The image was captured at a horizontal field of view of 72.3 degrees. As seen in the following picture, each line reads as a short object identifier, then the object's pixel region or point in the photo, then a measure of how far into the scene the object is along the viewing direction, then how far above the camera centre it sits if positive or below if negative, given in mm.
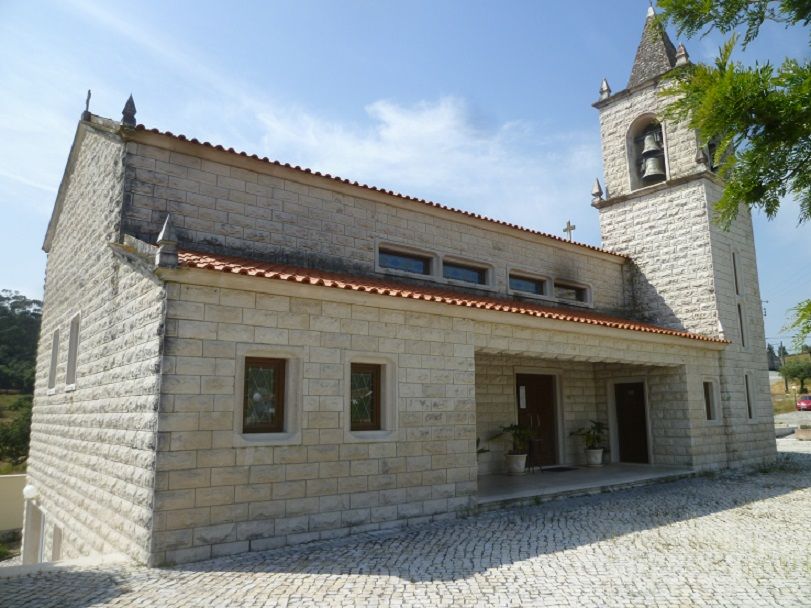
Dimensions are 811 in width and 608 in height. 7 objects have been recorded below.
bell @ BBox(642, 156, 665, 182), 15758 +6224
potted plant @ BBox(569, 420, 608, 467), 13671 -1227
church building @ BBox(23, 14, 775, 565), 6414 +771
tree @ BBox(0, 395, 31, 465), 26172 -1889
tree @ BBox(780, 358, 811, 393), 54500 +1599
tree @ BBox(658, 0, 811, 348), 4359 +2190
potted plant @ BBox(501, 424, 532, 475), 12258 -1278
